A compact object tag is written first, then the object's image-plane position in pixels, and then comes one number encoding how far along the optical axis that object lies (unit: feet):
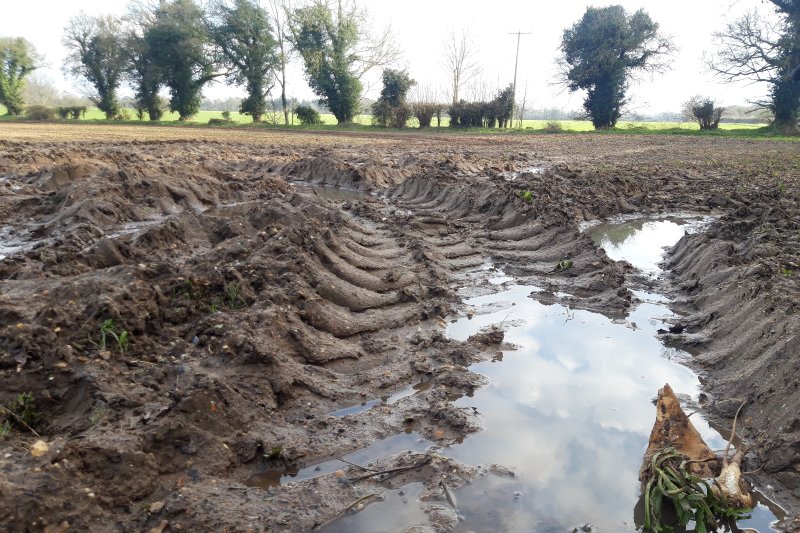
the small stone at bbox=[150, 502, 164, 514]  9.96
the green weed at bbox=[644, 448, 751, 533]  10.55
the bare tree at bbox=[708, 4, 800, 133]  104.27
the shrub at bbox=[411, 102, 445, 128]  117.39
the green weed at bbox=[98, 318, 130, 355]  14.48
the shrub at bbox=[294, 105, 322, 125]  127.24
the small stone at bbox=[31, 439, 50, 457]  9.98
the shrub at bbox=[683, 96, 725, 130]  116.06
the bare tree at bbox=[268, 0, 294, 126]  133.28
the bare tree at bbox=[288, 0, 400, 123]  126.52
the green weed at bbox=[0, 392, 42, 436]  11.62
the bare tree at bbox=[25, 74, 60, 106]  199.11
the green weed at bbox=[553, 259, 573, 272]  25.81
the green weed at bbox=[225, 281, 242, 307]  18.39
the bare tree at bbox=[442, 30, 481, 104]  143.95
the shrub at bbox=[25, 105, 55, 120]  141.90
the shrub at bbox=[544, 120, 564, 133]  114.22
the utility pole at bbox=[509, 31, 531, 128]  119.65
